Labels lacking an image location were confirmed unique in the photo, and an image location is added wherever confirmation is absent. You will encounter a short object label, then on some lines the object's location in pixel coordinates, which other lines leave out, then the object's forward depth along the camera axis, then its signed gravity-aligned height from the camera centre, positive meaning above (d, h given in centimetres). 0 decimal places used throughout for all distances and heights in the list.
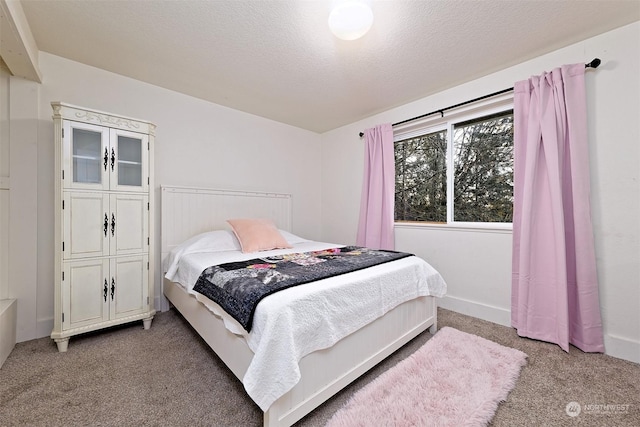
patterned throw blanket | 128 -35
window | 246 +49
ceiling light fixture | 150 +120
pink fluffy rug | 125 -99
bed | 111 -62
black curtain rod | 184 +111
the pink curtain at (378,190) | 309 +32
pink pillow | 247 -19
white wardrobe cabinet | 188 -1
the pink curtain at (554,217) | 187 -3
